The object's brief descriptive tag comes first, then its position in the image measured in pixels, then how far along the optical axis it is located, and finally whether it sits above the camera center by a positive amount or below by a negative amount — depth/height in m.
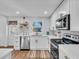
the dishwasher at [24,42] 3.42 -0.84
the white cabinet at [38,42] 3.42 -0.81
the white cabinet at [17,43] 3.38 -0.85
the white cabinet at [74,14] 1.15 +0.32
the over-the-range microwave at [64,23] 1.39 +0.17
